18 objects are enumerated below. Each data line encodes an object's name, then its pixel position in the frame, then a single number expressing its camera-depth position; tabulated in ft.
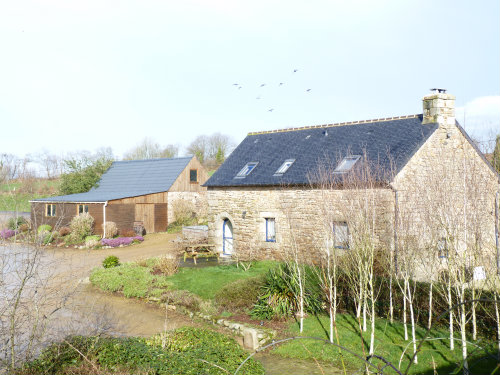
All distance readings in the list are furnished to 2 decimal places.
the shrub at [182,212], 113.39
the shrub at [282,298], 42.22
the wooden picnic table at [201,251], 73.00
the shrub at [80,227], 94.48
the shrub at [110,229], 96.27
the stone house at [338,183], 36.19
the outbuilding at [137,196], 101.65
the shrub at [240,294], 45.44
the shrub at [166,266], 59.26
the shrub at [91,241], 90.17
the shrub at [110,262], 63.00
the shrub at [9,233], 98.50
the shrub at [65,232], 97.30
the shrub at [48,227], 100.91
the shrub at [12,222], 108.99
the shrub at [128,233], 98.63
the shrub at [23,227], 109.51
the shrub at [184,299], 47.09
